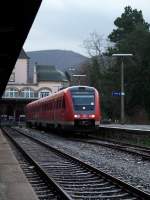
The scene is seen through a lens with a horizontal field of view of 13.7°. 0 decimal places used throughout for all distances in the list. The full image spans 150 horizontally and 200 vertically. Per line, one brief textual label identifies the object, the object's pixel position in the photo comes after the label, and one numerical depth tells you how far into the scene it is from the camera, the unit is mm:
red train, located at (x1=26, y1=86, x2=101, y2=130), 36031
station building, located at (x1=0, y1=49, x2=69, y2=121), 128875
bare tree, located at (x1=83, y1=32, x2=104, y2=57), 99500
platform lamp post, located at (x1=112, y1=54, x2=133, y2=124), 55503
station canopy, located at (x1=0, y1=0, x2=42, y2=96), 13383
